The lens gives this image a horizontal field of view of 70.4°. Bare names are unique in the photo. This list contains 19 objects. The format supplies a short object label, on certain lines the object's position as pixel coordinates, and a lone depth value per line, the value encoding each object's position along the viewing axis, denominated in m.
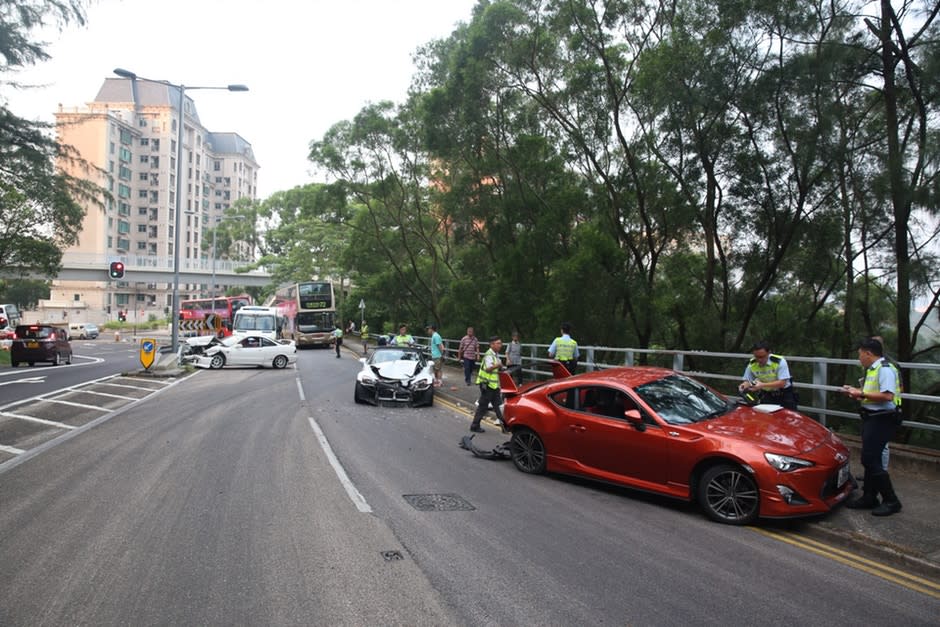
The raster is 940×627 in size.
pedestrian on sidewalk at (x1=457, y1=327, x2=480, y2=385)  19.19
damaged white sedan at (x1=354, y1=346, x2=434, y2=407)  15.39
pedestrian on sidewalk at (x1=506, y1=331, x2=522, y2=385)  17.70
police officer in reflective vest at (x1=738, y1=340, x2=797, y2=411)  8.38
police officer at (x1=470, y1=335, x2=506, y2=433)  11.35
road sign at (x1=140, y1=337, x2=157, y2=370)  22.03
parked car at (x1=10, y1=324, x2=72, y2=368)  27.25
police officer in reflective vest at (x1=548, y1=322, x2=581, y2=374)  13.66
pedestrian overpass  49.59
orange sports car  6.20
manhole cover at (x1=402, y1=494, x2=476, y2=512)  6.74
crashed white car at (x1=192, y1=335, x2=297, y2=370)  26.95
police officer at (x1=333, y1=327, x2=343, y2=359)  36.19
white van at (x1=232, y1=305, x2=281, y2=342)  39.03
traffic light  24.77
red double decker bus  57.66
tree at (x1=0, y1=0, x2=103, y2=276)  15.20
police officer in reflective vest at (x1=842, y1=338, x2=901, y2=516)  6.39
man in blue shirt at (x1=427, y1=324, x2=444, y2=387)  19.67
